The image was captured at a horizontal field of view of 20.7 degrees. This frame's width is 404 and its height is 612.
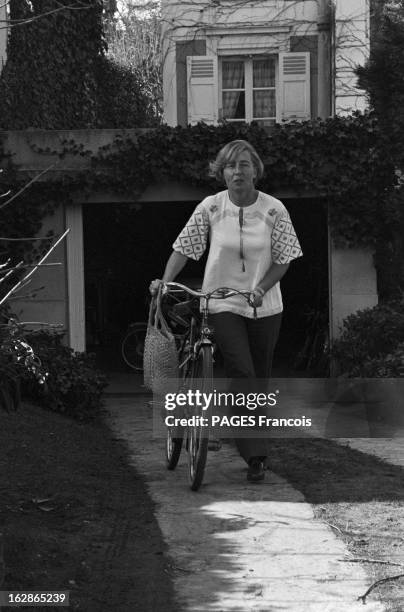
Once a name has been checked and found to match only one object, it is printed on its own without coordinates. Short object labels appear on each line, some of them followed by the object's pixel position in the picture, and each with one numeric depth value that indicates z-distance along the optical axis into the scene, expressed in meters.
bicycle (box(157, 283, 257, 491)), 5.89
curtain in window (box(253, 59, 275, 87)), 19.08
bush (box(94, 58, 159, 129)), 19.64
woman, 6.11
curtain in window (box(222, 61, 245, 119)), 18.97
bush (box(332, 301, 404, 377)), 10.16
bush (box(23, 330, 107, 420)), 9.26
